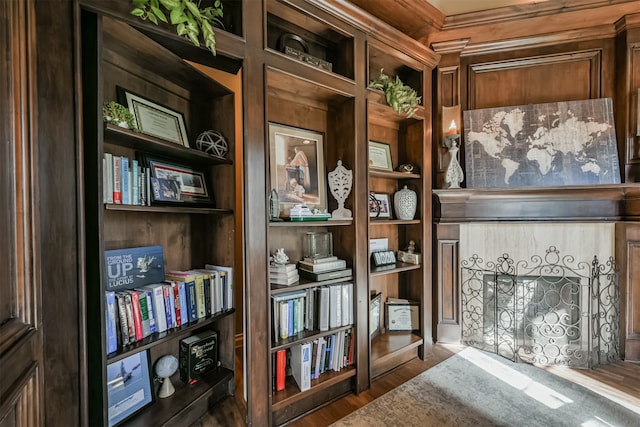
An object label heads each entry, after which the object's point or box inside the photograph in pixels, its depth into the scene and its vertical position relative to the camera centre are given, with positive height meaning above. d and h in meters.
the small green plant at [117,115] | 1.33 +0.46
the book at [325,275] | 1.92 -0.44
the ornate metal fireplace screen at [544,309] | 2.45 -0.90
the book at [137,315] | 1.39 -0.49
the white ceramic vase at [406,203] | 2.50 +0.04
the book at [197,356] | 1.79 -0.91
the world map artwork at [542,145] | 2.40 +0.52
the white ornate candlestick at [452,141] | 2.54 +0.57
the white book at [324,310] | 1.94 -0.67
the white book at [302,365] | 1.83 -0.98
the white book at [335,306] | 1.97 -0.66
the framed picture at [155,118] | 1.52 +0.53
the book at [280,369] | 1.83 -1.00
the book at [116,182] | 1.36 +0.14
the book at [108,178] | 1.32 +0.16
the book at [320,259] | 1.96 -0.34
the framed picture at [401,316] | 2.63 -0.97
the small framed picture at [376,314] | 2.48 -0.91
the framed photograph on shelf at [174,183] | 1.58 +0.17
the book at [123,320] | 1.34 -0.49
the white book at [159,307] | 1.49 -0.48
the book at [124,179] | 1.39 +0.16
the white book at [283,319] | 1.80 -0.68
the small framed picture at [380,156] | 2.51 +0.46
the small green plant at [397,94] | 2.24 +0.88
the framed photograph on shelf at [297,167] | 2.02 +0.31
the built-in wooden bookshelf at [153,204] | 1.16 +0.11
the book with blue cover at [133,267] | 1.44 -0.28
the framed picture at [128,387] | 1.41 -0.89
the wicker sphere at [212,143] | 1.79 +0.42
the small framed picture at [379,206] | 2.46 +0.02
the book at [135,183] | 1.44 +0.15
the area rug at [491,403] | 1.77 -1.29
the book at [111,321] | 1.28 -0.48
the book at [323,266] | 1.94 -0.38
